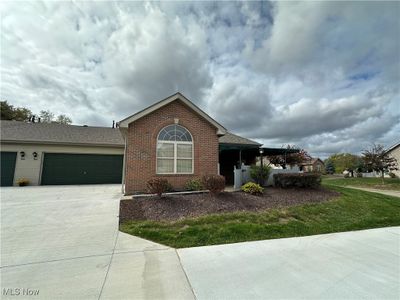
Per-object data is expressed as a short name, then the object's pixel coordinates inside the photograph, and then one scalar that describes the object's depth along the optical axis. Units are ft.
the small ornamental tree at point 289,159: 62.23
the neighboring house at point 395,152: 89.20
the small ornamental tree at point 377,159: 67.48
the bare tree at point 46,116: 110.22
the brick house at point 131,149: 33.55
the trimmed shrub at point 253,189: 32.41
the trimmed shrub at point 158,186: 27.40
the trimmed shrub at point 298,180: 37.14
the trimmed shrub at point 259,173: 39.17
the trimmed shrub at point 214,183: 28.89
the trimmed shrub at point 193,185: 34.23
